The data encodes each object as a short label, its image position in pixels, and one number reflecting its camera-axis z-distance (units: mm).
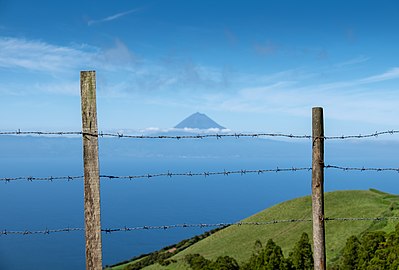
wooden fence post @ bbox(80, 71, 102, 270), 5035
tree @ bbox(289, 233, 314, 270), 34594
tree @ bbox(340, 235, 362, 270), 35469
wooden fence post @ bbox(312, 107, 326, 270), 5645
